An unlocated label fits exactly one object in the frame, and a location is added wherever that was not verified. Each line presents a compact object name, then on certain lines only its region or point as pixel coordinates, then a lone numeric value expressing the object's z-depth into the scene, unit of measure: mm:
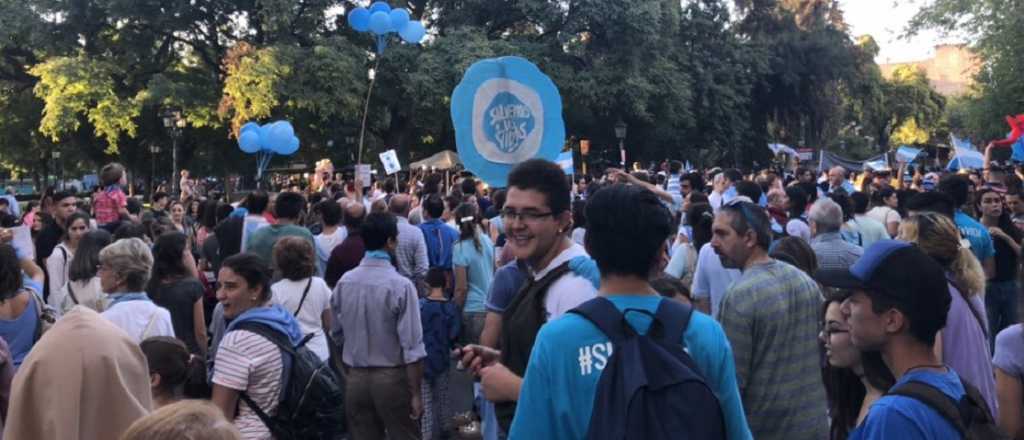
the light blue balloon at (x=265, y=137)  18828
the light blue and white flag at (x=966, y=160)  23094
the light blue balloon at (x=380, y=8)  17047
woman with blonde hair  4039
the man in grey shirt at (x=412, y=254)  7941
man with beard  3982
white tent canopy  29552
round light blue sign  5805
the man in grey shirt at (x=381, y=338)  5680
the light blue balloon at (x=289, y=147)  18636
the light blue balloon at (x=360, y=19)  16984
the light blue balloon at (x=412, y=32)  16234
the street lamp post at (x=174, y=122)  24938
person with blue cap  2299
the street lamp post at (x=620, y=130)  23953
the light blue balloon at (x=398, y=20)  16766
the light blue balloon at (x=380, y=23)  16500
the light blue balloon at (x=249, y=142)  18406
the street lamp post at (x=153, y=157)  32969
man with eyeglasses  3129
